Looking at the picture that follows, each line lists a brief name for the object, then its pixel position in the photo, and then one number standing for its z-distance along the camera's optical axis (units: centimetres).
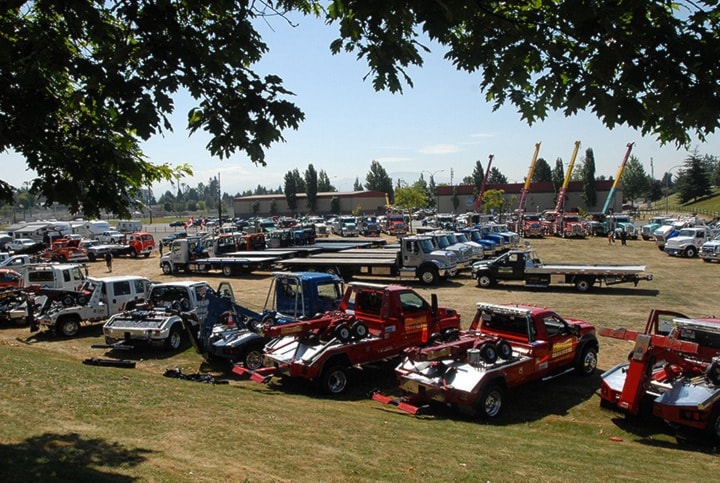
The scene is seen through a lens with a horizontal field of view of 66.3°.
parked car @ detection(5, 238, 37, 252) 4612
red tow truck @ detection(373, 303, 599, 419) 955
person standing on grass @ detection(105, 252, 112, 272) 3518
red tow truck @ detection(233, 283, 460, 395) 1099
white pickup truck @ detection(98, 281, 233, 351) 1448
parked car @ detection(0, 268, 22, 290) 2312
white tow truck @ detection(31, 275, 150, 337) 1677
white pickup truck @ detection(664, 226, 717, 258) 3550
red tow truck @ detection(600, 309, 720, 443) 842
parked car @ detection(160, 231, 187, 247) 4834
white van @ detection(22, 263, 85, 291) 2131
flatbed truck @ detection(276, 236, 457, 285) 2694
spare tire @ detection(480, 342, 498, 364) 993
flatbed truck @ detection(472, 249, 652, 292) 2308
